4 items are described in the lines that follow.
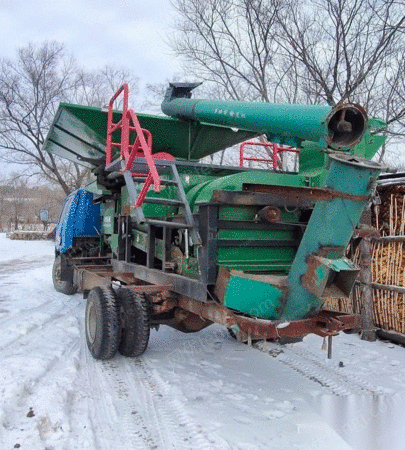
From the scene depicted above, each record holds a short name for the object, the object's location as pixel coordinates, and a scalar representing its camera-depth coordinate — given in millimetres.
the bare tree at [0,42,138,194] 22375
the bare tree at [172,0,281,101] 13328
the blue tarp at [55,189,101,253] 8555
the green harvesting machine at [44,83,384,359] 3309
